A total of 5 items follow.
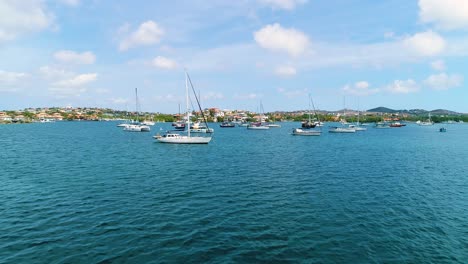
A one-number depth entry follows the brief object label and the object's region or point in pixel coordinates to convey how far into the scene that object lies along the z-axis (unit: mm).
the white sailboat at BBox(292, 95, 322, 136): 131425
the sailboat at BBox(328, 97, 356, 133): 160100
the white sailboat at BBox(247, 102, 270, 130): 184312
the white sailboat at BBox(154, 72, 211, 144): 83062
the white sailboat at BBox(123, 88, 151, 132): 147862
